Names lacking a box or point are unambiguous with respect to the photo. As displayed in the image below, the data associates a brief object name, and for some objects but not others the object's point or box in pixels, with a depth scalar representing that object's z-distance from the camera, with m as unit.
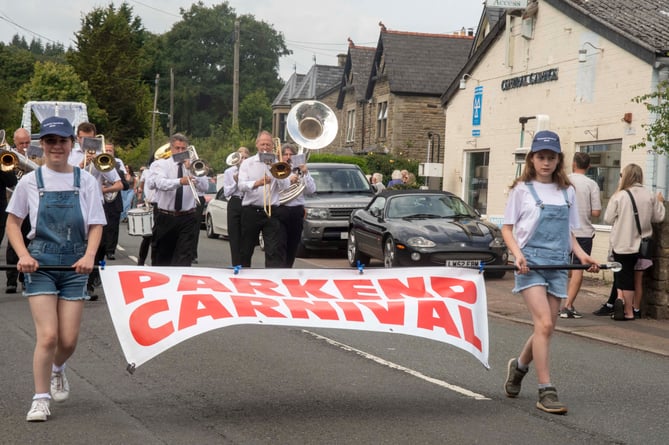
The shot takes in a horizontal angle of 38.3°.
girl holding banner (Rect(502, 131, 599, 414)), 6.88
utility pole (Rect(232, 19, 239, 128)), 41.16
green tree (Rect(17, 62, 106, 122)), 63.16
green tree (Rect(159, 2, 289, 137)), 97.81
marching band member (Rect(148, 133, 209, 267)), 10.64
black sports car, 16.14
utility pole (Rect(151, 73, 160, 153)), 65.81
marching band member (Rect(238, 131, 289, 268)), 10.95
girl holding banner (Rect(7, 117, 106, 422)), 6.19
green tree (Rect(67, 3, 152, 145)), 71.00
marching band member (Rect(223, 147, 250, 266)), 11.50
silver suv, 20.70
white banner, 6.47
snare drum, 13.91
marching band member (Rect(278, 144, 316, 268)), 11.11
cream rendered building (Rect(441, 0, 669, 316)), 18.95
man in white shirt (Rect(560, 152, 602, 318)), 12.18
